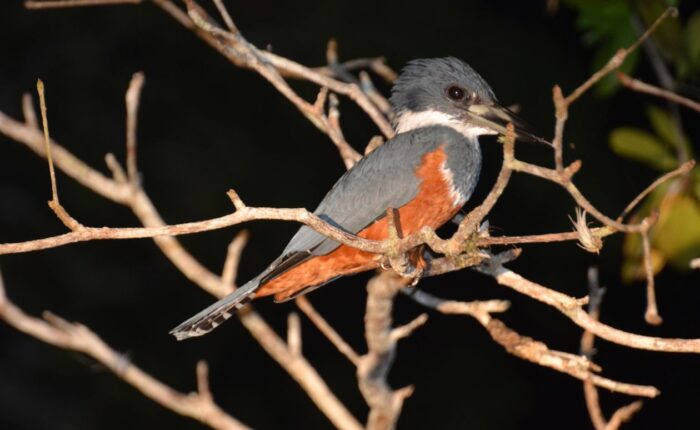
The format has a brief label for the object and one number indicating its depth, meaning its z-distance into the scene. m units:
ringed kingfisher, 6.53
